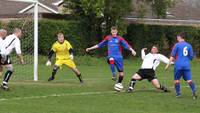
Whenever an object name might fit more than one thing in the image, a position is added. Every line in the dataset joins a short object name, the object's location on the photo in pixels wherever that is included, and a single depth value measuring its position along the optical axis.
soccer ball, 19.36
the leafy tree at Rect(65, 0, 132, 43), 43.56
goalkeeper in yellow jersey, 22.35
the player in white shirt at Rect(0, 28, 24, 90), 18.78
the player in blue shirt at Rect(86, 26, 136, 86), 20.00
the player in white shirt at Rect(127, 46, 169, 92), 19.36
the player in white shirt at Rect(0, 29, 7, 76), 19.27
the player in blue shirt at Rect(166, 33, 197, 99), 17.55
